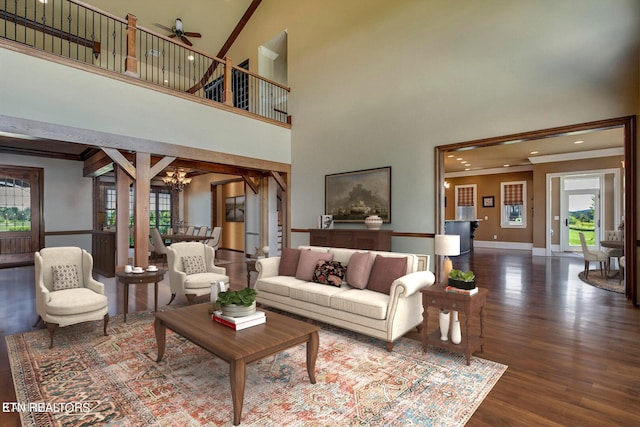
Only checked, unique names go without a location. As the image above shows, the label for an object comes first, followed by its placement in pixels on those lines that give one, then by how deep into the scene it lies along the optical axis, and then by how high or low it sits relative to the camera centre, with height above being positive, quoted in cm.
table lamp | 311 -32
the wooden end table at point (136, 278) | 388 -77
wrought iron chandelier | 891 +100
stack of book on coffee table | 244 -82
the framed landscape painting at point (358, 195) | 620 +40
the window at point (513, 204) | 1112 +35
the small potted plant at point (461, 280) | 282 -58
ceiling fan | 802 +468
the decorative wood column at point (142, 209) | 551 +9
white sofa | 300 -91
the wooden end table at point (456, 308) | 272 -82
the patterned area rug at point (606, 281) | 523 -119
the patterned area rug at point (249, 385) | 201 -125
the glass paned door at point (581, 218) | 925 -11
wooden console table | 582 -47
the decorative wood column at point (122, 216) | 601 -3
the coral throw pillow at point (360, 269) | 360 -62
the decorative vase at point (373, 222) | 605 -14
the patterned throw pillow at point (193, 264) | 466 -72
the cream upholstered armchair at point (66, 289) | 310 -83
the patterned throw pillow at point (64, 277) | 360 -70
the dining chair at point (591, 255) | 615 -79
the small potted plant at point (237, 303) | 251 -69
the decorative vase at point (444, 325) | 294 -101
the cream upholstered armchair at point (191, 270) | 433 -80
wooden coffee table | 195 -86
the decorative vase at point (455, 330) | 288 -103
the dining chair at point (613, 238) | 624 -51
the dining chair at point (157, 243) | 790 -71
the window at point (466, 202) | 1229 +47
